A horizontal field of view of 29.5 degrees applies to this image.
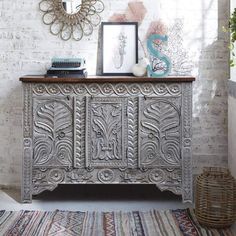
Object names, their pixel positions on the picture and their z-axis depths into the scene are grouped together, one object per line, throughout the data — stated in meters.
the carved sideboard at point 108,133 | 3.81
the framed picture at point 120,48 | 4.20
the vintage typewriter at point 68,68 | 3.86
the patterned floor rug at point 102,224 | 3.21
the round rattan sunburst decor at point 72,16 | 4.21
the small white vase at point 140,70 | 4.01
